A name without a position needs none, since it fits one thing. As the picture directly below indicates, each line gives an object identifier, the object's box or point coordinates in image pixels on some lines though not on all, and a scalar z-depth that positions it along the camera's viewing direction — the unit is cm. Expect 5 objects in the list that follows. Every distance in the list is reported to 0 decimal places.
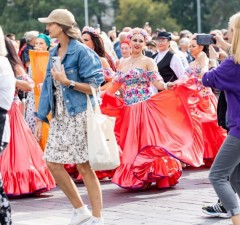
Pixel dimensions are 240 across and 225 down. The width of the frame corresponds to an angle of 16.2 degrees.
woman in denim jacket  723
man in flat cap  1206
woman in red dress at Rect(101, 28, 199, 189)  943
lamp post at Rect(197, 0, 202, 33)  5728
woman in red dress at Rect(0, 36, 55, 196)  918
